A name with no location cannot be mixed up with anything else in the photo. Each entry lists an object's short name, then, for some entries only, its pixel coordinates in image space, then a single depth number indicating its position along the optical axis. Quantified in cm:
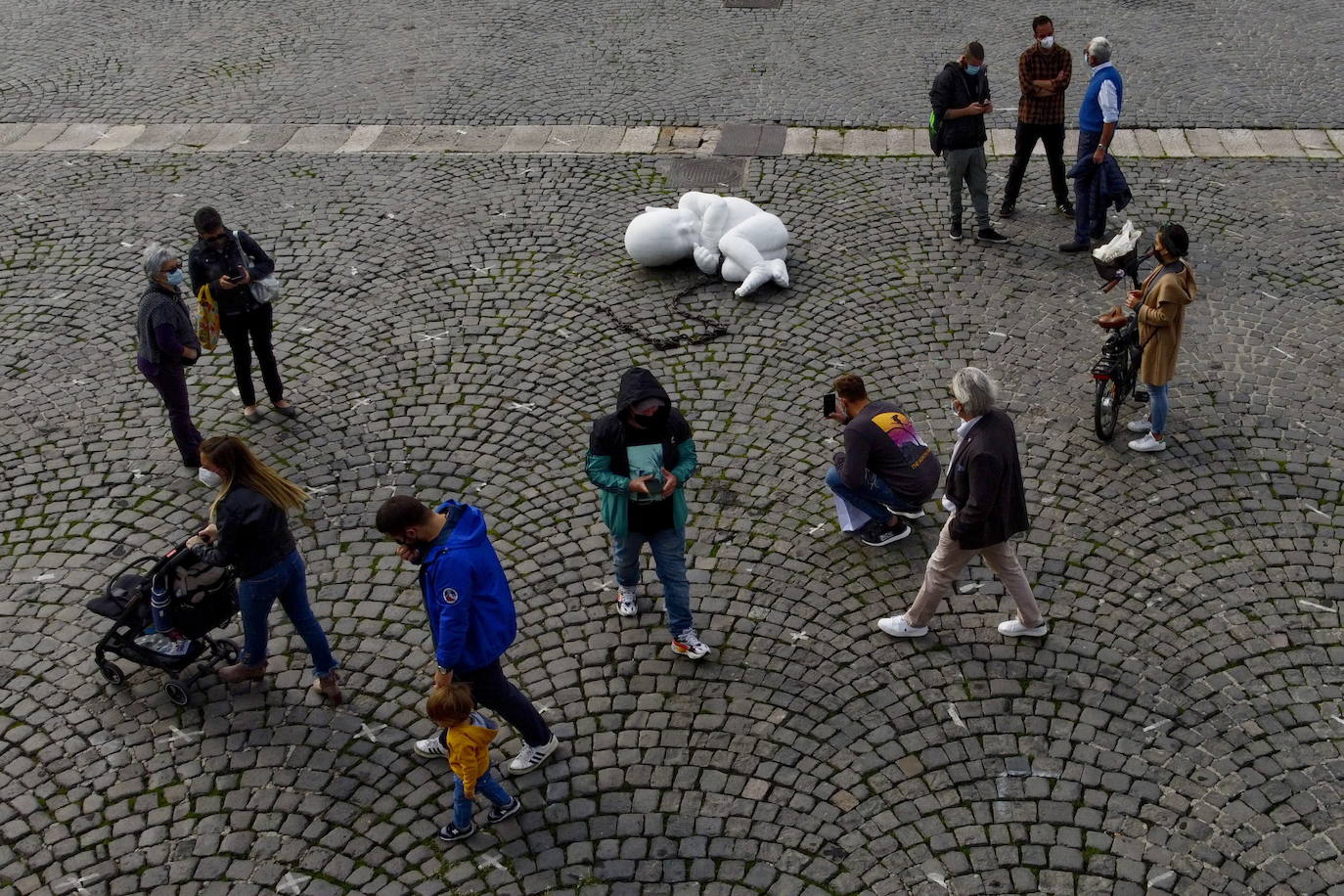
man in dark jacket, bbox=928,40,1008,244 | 1033
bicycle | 796
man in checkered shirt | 1062
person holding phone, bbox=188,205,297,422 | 811
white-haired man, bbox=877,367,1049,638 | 607
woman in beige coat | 780
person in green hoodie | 611
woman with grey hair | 777
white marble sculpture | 1005
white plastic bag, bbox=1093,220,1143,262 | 859
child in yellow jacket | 525
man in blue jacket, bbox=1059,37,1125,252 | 1000
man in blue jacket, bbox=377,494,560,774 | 539
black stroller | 643
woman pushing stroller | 588
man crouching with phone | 712
